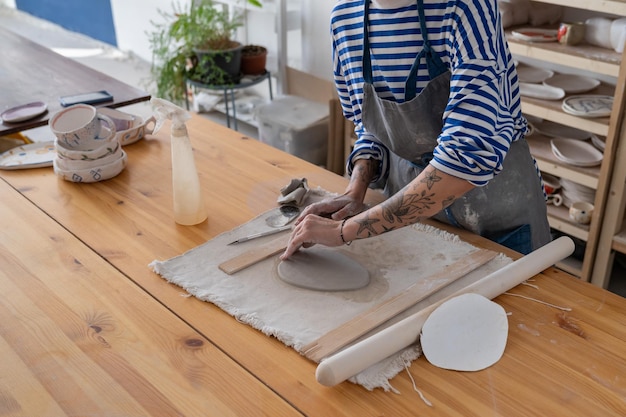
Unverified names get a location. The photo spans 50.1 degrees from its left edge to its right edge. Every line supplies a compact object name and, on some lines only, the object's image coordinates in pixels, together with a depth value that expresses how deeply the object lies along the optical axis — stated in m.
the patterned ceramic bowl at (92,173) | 1.78
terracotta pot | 3.60
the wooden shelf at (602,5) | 2.16
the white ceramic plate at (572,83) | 2.61
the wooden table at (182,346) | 1.07
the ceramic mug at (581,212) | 2.56
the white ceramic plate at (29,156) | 1.88
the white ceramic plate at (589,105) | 2.39
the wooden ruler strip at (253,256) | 1.41
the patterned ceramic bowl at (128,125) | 2.00
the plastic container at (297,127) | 3.41
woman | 1.27
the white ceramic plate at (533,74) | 2.73
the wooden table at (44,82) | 2.15
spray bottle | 1.49
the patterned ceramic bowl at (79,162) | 1.78
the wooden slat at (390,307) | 1.17
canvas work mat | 1.21
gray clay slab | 1.33
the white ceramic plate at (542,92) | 2.57
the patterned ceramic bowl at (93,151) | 1.77
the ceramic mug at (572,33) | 2.46
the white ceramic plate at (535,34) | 2.51
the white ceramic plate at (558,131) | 2.74
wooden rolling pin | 1.07
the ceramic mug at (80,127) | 1.77
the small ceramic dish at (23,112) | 2.03
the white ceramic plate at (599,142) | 2.57
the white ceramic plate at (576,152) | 2.51
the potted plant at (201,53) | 3.48
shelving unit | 2.29
